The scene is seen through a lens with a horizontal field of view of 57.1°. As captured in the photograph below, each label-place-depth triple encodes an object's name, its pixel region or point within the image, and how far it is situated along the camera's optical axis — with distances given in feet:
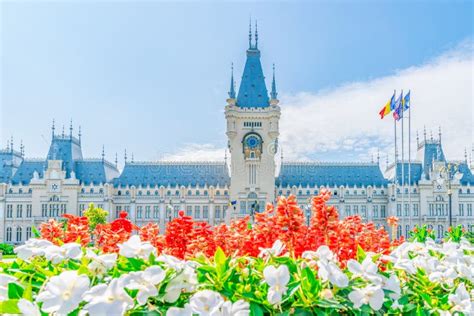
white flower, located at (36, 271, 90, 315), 8.87
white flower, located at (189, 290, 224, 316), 9.36
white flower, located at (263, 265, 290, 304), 10.18
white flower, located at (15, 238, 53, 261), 11.83
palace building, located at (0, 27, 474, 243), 194.59
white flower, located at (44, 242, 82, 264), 11.37
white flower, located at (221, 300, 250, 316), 9.36
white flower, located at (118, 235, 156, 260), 11.37
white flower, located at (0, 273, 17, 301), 10.08
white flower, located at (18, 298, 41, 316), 8.58
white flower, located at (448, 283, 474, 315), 11.56
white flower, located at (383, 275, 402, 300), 11.58
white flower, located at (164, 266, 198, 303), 9.87
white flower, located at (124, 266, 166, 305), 9.22
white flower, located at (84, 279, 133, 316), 8.77
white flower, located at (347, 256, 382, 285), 11.42
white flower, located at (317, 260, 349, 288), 10.59
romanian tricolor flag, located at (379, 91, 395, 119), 110.42
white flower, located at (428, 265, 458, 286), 13.00
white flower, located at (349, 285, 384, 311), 10.59
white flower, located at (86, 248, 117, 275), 10.80
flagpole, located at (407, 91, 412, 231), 110.88
